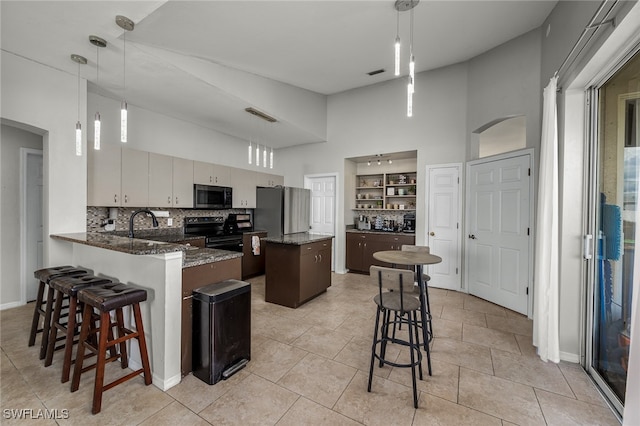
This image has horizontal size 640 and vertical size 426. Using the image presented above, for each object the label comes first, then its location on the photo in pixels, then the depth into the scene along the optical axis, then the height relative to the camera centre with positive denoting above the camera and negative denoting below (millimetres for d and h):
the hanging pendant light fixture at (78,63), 2389 +1510
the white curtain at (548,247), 2254 -316
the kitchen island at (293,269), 3408 -807
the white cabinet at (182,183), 4117 +424
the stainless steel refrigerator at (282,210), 5086 -8
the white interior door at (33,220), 3393 -163
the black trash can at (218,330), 1932 -935
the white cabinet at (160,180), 3820 +430
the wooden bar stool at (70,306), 1904 -771
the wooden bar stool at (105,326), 1683 -830
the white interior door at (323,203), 5520 +151
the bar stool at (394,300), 1855 -715
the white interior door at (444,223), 4246 -206
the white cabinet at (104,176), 3229 +412
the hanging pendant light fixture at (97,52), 2158 +1513
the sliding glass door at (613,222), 1762 -73
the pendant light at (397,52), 1841 +1167
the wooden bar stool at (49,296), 2211 -788
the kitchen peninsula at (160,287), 1861 -589
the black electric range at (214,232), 4418 -417
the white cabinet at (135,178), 3543 +428
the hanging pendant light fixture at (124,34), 2026 +1528
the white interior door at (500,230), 3270 -258
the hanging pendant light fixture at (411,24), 1947 +2087
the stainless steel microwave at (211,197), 4398 +217
